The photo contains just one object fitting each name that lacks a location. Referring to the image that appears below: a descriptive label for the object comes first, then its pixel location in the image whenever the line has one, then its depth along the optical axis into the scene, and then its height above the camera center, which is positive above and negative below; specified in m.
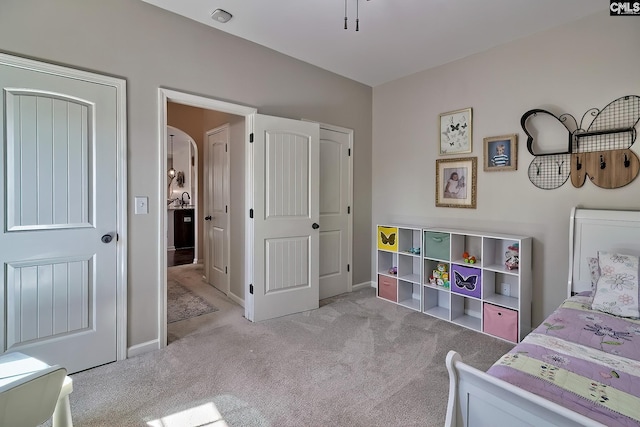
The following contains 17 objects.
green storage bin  3.30 -0.41
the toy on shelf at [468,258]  3.15 -0.53
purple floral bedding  1.13 -0.71
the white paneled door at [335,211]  3.91 -0.05
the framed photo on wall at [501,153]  3.05 +0.54
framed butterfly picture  3.40 +0.84
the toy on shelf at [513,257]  2.90 -0.48
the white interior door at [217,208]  4.00 -0.01
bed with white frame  1.03 -0.71
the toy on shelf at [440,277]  3.37 -0.77
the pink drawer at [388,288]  3.78 -1.00
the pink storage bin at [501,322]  2.78 -1.06
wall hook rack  2.45 +0.46
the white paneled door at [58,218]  2.03 -0.07
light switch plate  2.53 +0.02
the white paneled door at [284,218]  3.15 -0.11
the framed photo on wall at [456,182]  3.39 +0.28
